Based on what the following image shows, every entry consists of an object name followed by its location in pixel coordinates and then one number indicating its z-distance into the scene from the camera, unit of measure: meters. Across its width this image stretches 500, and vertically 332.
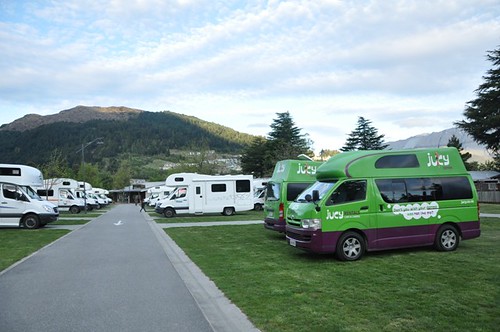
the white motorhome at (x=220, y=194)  30.28
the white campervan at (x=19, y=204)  20.81
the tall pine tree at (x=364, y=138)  71.12
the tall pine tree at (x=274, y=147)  64.90
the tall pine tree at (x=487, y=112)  42.41
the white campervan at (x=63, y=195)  41.03
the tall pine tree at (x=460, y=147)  56.61
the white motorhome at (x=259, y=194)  36.25
